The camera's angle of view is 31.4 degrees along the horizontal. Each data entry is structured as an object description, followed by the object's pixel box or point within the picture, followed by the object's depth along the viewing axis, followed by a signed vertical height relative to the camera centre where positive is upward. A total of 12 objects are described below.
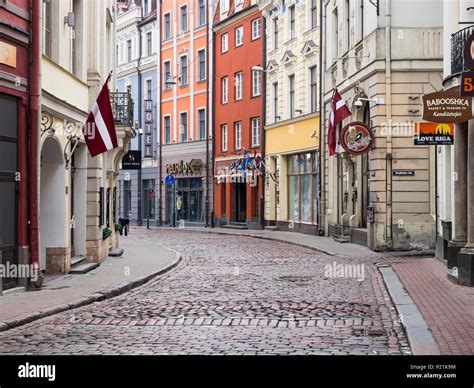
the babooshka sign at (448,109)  14.83 +1.51
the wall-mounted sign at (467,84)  11.70 +1.53
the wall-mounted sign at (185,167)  47.84 +1.54
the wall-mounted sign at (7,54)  13.79 +2.32
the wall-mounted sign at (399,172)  25.02 +0.64
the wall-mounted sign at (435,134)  18.70 +1.33
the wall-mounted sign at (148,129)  51.62 +4.02
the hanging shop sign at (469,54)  13.43 +2.23
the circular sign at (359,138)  25.28 +1.68
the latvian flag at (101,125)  17.53 +1.44
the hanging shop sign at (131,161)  30.50 +1.20
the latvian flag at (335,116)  25.97 +2.45
